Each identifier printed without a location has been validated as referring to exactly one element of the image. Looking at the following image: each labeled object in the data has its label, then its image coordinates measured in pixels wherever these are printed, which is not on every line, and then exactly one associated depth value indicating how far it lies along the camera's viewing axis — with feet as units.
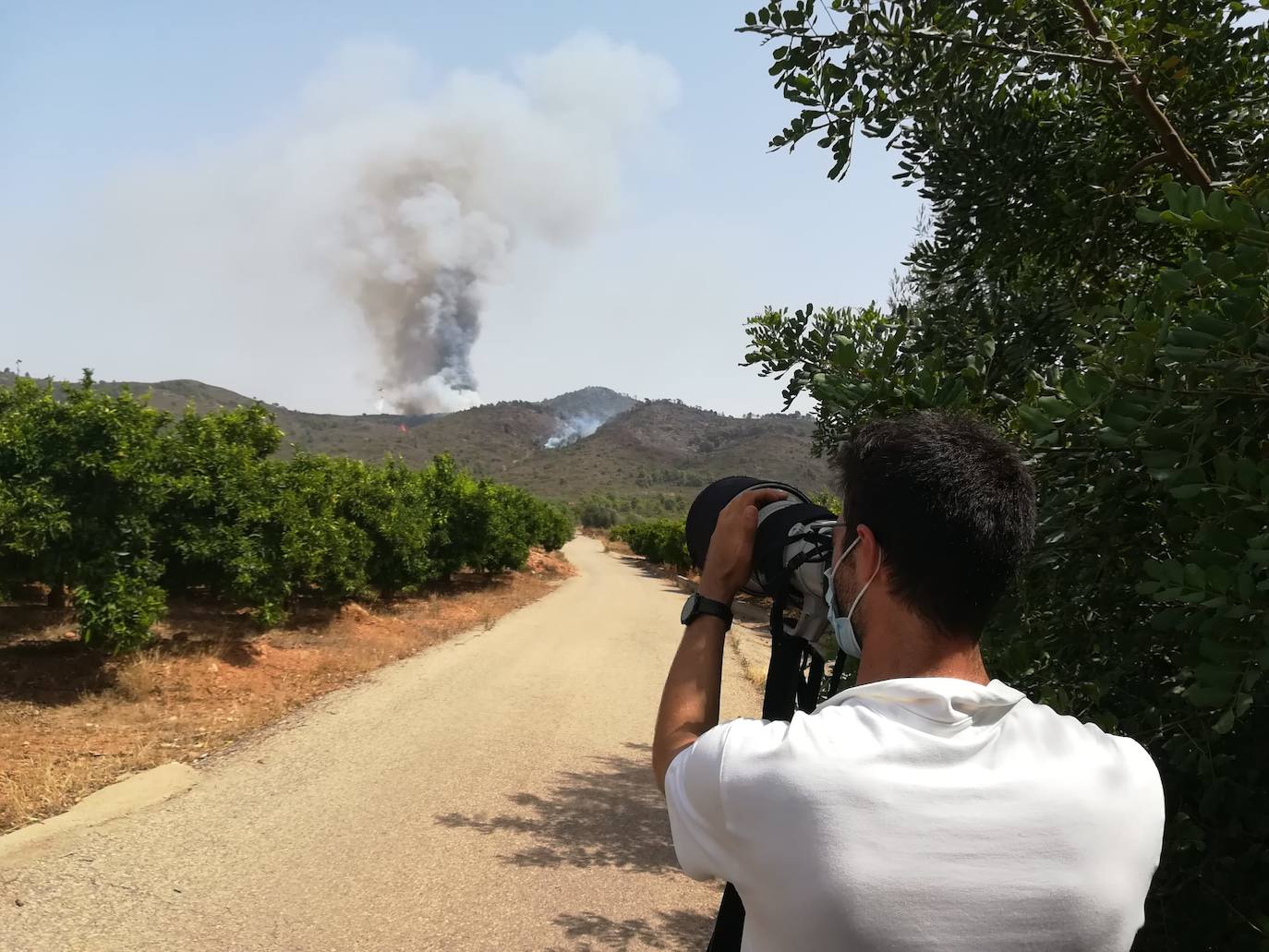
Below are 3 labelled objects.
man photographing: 2.89
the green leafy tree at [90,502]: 24.12
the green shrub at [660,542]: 121.49
